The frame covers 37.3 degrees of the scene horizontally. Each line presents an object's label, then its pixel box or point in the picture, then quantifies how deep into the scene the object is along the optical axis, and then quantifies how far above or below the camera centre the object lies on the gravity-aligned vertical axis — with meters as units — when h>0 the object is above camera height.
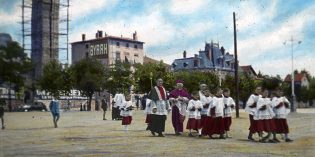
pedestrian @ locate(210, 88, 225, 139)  16.25 -0.66
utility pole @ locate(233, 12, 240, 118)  33.85 +1.28
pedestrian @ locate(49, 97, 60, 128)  24.95 -0.54
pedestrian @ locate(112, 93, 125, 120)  30.23 -0.52
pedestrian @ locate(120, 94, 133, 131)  21.38 -0.66
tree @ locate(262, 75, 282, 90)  35.09 +1.16
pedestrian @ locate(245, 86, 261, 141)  15.39 -0.40
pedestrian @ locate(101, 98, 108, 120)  35.36 -0.54
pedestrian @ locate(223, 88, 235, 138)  16.75 -0.44
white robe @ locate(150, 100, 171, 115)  17.56 -0.35
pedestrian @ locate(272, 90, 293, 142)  15.17 -0.57
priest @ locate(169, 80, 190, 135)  18.03 -0.28
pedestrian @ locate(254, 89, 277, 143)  15.06 -0.69
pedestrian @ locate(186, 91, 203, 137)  17.80 -0.67
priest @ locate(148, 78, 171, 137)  17.19 -0.37
